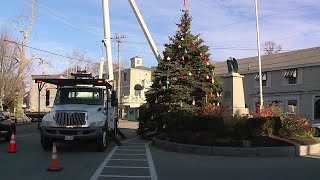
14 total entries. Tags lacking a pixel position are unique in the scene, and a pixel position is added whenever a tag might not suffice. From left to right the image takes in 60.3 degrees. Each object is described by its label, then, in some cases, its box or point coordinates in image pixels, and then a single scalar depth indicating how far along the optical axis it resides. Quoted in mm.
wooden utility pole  42059
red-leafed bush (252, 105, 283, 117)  12198
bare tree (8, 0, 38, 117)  31525
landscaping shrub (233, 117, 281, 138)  10279
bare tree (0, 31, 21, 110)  28678
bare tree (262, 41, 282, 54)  46576
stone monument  12641
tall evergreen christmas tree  14349
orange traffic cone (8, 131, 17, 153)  9656
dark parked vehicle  12384
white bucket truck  9665
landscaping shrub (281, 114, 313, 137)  11976
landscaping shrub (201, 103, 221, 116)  12210
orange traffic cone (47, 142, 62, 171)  7046
